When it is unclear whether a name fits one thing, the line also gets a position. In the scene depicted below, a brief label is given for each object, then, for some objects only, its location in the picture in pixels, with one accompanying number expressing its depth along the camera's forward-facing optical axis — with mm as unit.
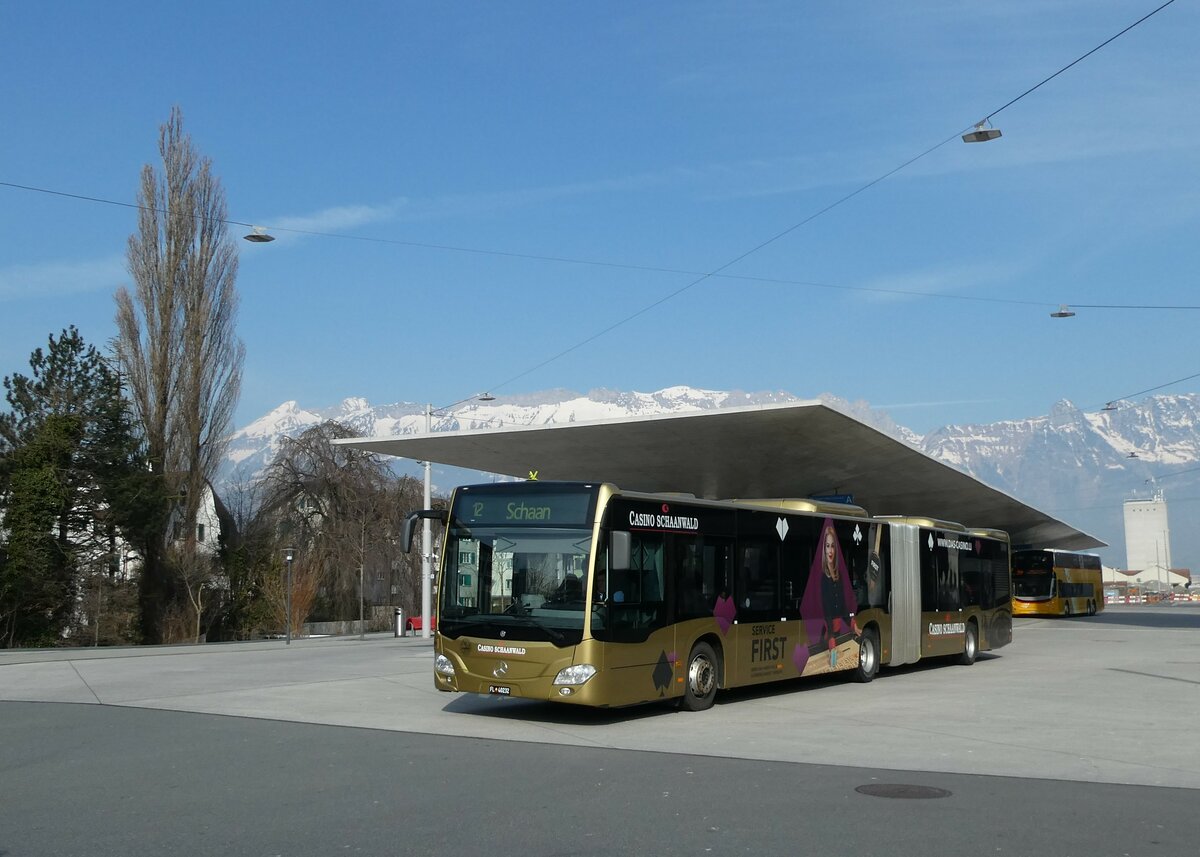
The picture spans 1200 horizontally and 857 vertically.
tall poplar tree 45875
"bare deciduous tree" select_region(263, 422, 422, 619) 55719
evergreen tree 41594
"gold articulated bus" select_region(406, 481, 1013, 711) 14062
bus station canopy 28312
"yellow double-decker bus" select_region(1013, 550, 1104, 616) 51750
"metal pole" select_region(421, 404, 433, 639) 42031
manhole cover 9531
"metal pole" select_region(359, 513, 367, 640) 55719
